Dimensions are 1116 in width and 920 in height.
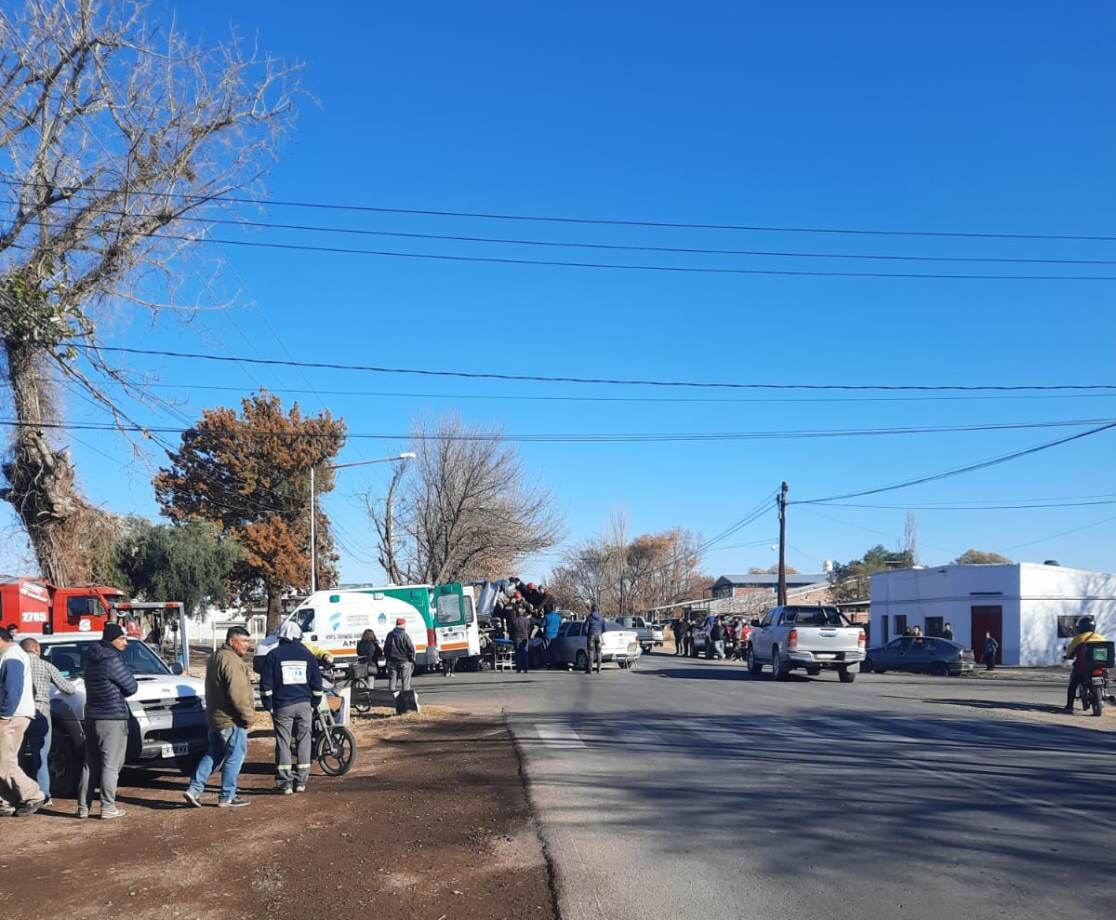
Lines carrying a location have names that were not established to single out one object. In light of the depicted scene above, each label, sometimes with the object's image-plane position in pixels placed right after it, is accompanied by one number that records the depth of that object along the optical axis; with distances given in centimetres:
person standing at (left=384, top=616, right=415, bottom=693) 1972
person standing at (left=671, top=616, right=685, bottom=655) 4809
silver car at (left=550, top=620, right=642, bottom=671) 3117
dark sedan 3491
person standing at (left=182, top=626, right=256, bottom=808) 1044
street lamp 3859
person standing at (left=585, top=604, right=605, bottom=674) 2878
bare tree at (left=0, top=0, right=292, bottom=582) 1382
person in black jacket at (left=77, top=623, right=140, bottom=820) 1023
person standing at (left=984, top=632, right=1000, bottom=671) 3731
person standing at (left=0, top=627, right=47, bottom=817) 1020
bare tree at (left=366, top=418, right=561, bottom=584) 5003
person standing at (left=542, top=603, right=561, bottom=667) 3366
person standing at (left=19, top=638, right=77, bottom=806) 1070
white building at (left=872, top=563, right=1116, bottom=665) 4403
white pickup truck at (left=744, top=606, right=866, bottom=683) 2641
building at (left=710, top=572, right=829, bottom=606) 8356
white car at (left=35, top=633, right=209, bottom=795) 1138
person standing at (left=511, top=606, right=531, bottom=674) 3241
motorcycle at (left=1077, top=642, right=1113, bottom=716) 1895
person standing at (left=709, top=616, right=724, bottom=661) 4300
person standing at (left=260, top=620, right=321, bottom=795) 1099
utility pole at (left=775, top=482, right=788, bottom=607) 4941
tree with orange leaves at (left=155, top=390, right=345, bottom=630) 5078
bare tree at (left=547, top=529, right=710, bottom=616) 8638
